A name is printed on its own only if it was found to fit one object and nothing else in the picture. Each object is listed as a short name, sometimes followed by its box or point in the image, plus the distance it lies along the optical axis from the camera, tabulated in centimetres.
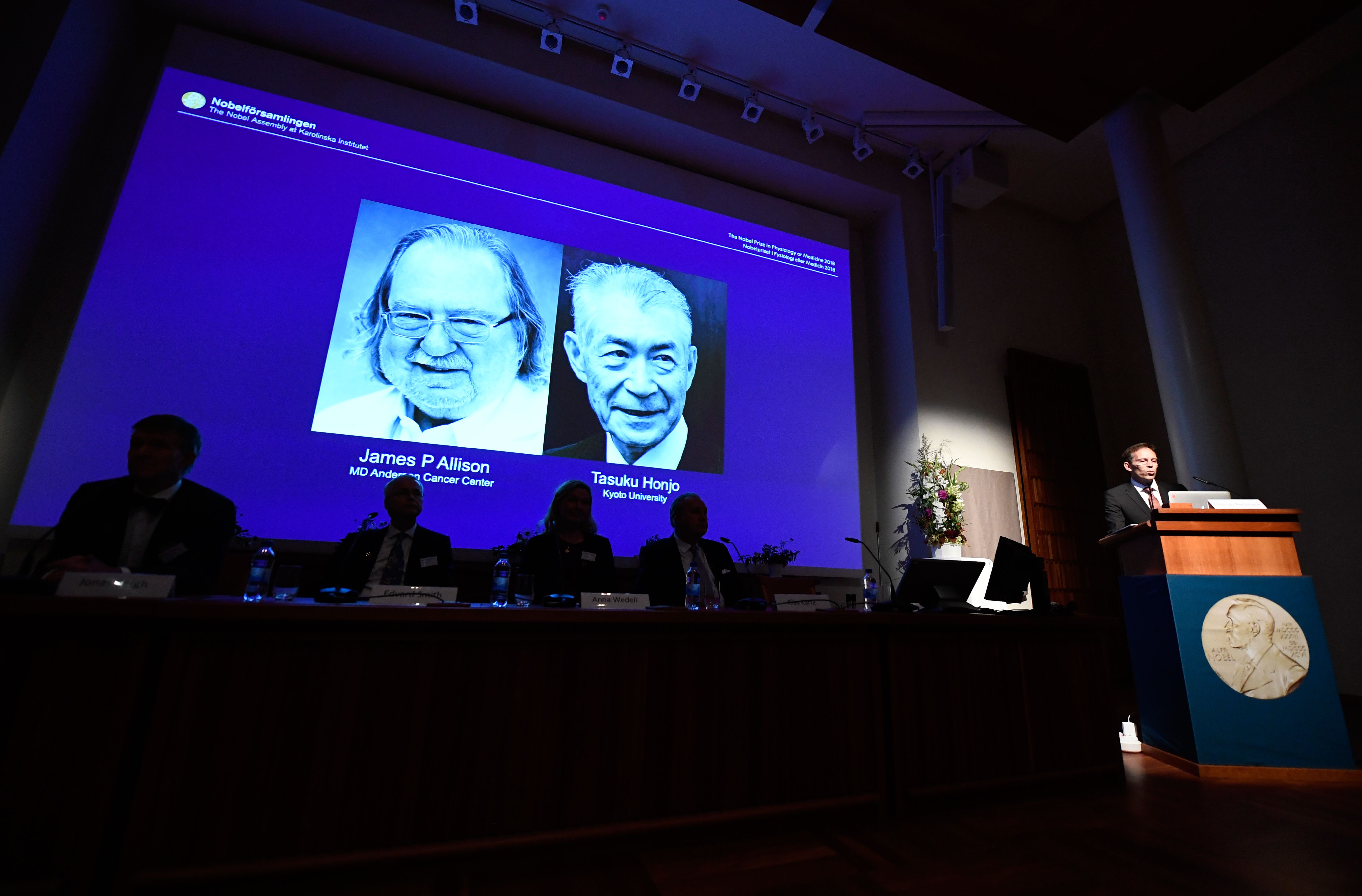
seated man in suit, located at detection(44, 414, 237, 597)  192
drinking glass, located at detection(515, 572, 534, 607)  183
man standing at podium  323
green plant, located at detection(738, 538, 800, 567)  404
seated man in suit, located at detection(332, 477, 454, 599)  248
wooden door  519
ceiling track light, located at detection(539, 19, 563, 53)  413
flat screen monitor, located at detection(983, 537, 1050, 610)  229
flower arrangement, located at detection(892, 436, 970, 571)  461
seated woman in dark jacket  262
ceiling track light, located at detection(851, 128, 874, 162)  495
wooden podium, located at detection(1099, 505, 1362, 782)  229
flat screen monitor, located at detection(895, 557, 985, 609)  220
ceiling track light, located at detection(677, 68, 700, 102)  445
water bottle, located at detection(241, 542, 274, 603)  154
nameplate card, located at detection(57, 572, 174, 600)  127
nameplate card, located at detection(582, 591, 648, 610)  172
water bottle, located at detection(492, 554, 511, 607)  187
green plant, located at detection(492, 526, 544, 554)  345
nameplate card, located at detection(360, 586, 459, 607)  160
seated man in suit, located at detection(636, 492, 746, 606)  273
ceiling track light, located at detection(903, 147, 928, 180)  532
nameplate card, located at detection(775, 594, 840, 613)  204
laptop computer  267
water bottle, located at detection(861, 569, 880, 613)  237
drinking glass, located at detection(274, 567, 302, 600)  157
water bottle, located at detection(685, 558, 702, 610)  195
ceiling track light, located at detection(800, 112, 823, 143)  483
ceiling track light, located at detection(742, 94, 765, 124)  466
